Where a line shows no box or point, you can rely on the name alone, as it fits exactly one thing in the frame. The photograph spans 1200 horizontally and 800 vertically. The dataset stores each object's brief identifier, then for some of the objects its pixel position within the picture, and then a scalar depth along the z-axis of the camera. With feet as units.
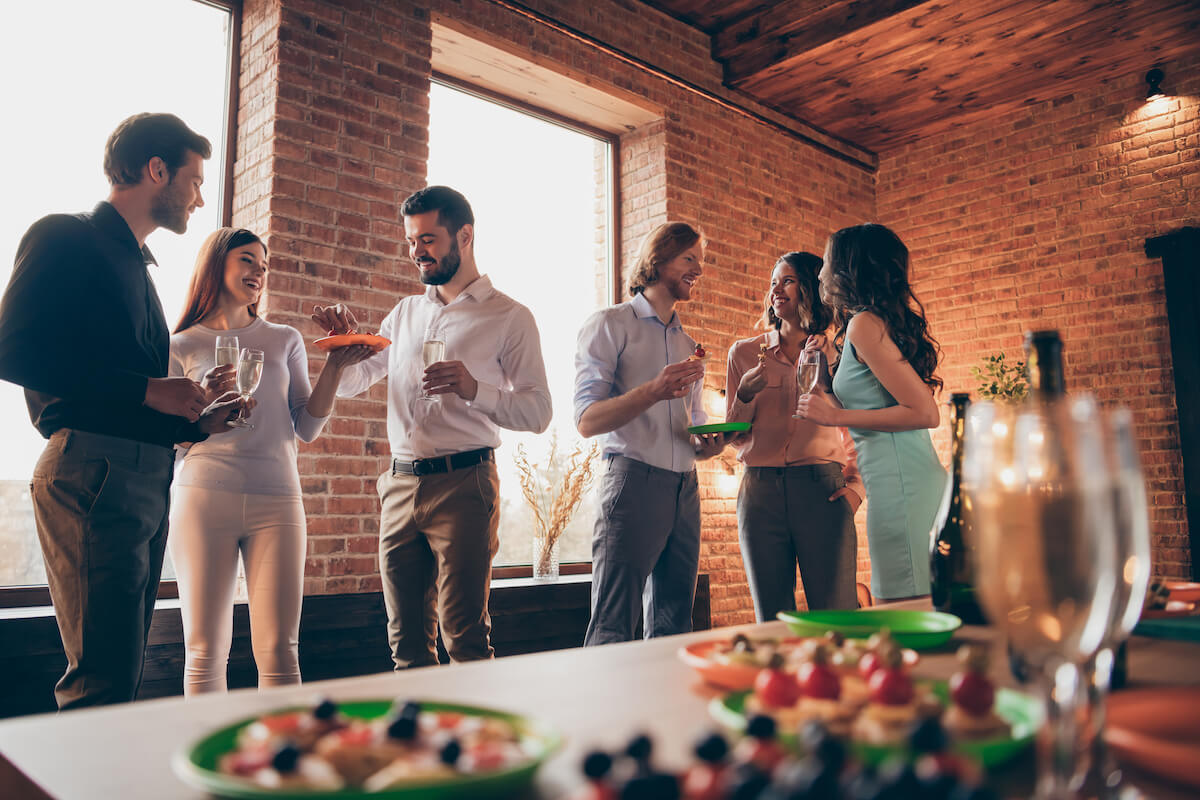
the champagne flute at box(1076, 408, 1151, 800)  1.38
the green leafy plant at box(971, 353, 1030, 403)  16.96
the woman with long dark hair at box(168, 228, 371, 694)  6.90
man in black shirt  5.50
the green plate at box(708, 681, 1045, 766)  1.55
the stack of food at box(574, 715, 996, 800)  1.16
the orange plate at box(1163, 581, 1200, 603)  3.64
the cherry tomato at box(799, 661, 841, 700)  1.90
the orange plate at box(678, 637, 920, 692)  2.20
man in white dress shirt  7.34
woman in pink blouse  8.18
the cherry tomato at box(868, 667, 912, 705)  1.83
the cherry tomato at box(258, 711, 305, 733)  1.73
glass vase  13.58
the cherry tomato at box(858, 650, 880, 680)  2.08
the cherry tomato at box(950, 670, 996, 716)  1.77
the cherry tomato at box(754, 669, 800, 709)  1.85
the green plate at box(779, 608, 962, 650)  2.84
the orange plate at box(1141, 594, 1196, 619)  3.27
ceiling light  16.38
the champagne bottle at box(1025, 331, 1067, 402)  3.01
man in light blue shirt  8.09
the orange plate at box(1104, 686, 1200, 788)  1.54
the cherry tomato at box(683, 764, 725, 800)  1.23
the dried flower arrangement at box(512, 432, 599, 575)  13.75
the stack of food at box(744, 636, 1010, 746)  1.69
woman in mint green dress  6.24
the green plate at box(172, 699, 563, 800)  1.35
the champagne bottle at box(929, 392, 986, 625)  3.54
